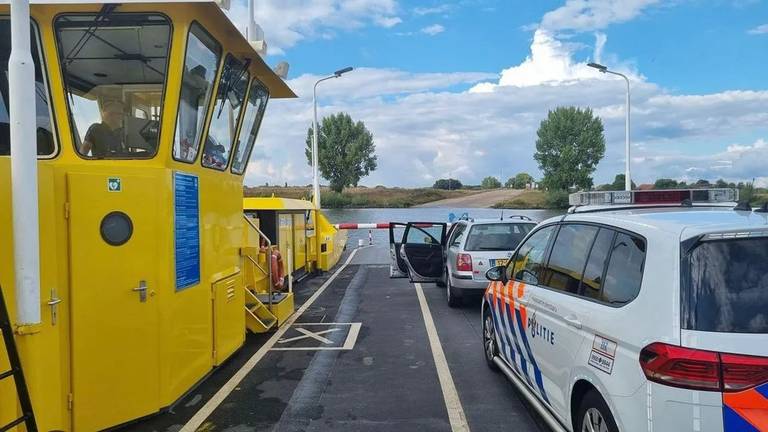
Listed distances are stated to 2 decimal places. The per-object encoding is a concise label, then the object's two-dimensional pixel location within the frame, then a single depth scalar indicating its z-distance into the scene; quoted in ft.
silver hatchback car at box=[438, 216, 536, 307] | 30.60
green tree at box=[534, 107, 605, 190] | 157.69
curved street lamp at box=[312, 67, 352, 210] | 65.05
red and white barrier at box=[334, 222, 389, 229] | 69.67
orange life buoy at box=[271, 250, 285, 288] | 29.25
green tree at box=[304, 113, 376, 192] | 195.62
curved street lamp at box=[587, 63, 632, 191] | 63.52
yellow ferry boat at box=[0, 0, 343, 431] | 13.56
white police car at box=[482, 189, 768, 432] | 8.05
